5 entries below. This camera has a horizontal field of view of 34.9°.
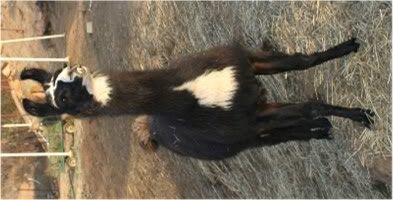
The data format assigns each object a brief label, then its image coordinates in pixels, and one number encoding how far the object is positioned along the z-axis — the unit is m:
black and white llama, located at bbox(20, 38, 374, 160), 2.80
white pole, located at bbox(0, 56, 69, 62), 6.70
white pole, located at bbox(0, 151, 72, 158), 7.58
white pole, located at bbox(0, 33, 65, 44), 7.53
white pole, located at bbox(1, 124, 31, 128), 8.17
